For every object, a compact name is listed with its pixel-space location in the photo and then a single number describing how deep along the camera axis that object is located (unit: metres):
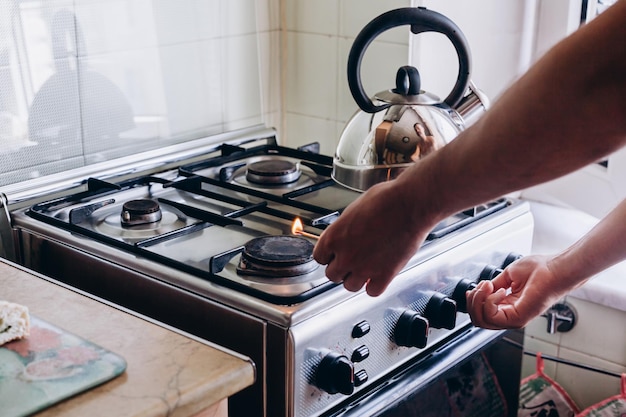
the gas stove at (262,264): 1.10
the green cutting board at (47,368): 0.85
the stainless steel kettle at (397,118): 1.40
